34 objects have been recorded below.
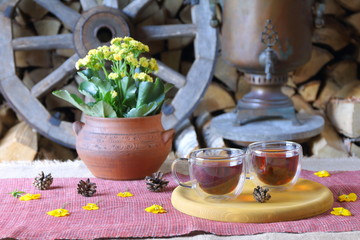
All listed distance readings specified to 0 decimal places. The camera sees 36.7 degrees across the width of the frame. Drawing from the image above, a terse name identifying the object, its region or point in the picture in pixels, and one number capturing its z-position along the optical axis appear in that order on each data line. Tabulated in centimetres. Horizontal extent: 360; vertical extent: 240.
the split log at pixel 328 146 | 229
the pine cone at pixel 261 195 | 93
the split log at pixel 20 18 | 242
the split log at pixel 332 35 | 256
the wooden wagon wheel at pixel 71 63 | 228
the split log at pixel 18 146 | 226
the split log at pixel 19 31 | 246
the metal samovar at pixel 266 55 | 212
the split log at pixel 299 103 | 261
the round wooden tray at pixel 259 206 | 88
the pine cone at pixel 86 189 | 105
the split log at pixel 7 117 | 249
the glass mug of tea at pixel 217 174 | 91
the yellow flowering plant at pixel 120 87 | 115
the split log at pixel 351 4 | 247
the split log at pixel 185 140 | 230
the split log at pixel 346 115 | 238
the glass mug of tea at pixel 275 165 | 98
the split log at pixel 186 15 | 255
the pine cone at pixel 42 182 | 111
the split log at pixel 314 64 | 259
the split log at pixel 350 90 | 249
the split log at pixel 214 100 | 256
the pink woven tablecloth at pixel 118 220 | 84
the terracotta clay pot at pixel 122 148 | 119
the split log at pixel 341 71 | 263
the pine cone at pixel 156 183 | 108
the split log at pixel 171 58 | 258
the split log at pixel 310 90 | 261
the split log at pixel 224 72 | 259
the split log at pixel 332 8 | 251
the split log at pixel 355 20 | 251
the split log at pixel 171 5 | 253
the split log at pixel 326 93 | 260
